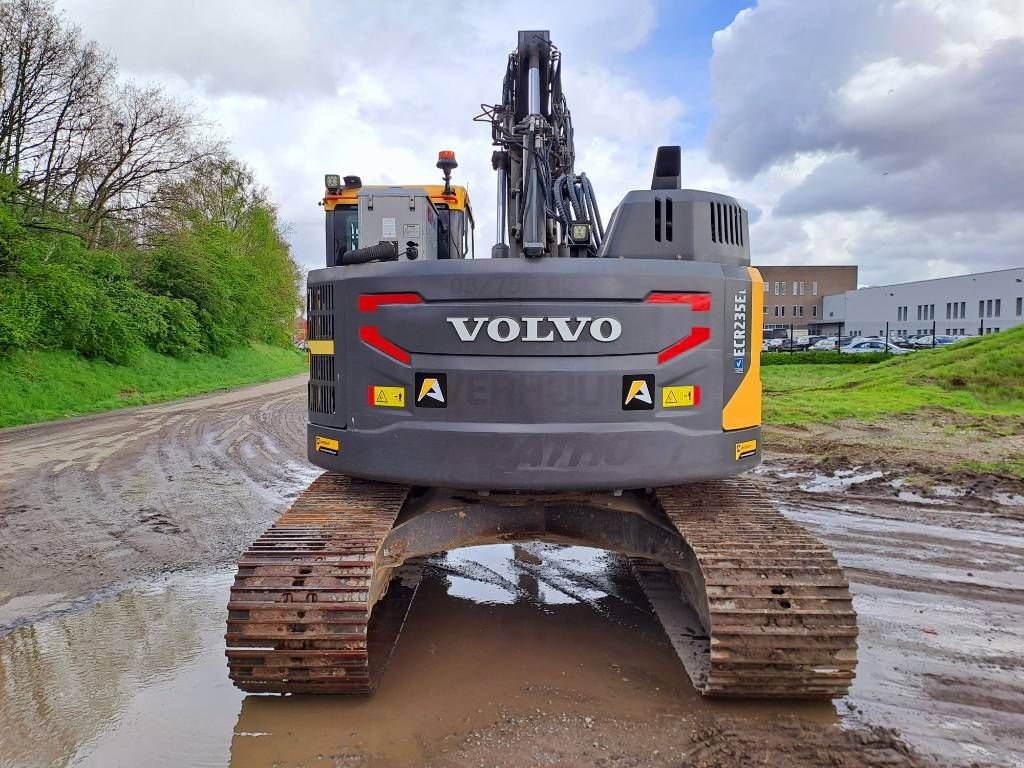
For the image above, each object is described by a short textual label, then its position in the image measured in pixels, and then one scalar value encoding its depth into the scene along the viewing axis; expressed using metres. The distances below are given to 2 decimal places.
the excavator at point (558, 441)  3.07
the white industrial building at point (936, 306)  49.22
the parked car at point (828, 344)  41.24
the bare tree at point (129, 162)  20.08
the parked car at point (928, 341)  38.79
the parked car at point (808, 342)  44.86
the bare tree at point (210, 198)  22.29
